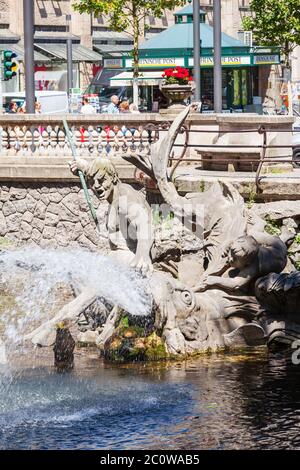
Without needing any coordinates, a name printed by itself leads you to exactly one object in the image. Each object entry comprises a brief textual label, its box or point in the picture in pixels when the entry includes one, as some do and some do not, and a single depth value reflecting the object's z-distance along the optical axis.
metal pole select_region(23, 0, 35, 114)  25.16
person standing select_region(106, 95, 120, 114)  32.20
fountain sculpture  15.79
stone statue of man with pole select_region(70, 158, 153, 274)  16.27
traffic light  29.75
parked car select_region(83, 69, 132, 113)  55.59
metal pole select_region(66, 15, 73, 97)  54.06
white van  41.28
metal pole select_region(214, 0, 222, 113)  30.36
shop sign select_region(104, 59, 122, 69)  59.78
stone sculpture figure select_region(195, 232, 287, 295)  16.19
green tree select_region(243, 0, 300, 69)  57.09
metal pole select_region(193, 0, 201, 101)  35.50
